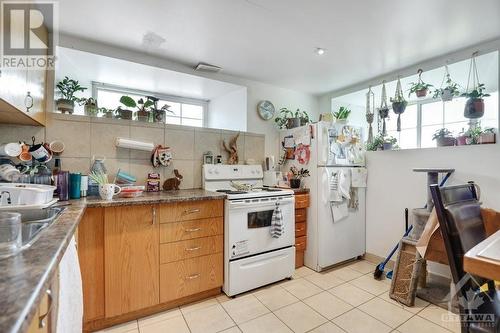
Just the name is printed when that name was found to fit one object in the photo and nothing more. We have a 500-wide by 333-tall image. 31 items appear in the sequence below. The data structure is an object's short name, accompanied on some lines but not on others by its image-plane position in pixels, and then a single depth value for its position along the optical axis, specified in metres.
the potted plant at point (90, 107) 2.16
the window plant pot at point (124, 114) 2.28
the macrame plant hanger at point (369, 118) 2.93
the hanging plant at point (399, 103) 2.58
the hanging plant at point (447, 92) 2.29
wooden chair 0.91
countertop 0.45
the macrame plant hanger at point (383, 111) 2.75
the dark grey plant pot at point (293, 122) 3.11
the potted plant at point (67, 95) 2.04
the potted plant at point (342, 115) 2.76
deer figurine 2.83
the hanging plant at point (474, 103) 2.06
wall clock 3.15
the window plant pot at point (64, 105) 2.03
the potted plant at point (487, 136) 2.00
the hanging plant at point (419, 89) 2.42
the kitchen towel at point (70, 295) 0.93
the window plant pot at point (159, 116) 2.45
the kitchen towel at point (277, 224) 2.26
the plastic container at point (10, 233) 0.77
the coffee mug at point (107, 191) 1.76
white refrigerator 2.59
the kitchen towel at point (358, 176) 2.79
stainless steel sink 1.11
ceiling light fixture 2.29
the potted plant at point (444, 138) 2.26
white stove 2.07
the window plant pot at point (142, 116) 2.36
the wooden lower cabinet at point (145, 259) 1.63
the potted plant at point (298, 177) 2.78
